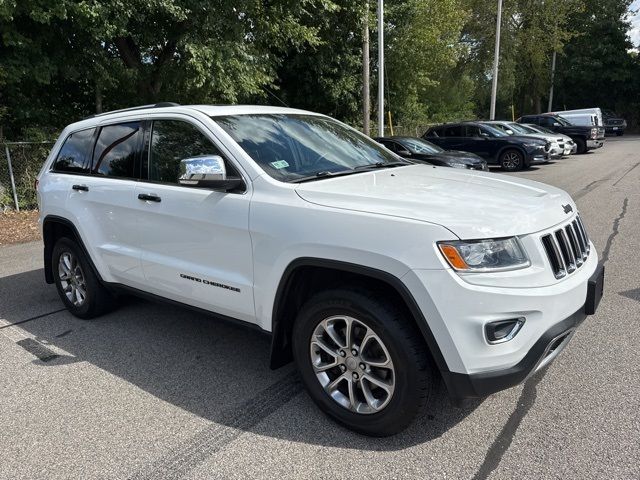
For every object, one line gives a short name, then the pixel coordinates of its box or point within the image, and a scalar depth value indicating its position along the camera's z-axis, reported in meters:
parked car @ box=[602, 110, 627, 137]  35.88
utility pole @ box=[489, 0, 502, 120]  27.73
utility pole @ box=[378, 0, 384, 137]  16.67
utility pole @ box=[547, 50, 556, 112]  40.25
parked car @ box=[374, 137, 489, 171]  12.20
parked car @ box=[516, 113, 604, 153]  21.94
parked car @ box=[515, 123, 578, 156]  18.50
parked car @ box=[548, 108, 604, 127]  23.47
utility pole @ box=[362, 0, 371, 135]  17.03
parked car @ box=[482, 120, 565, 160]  17.14
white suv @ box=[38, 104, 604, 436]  2.49
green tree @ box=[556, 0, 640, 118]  40.06
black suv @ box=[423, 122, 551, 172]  16.22
